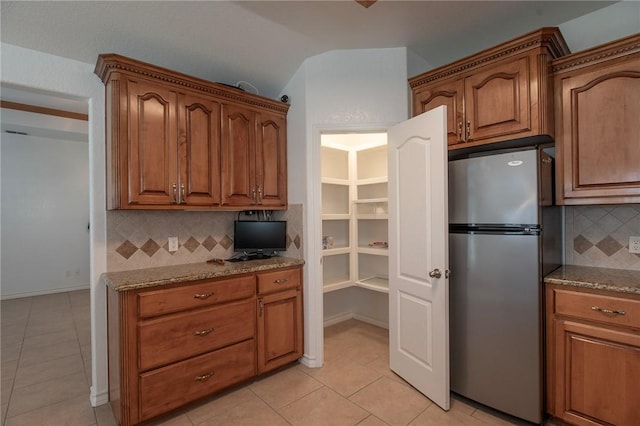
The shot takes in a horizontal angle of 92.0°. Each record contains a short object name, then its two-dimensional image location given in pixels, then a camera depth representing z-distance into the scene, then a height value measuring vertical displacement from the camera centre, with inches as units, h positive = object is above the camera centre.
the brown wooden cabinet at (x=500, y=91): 75.7 +32.2
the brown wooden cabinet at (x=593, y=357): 64.3 -32.7
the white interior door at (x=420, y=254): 80.5 -12.3
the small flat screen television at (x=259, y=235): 111.0 -8.2
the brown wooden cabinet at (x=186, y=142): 82.9 +21.9
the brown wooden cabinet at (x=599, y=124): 70.9 +20.6
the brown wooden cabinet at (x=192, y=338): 74.1 -34.3
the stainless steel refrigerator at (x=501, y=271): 73.1 -15.4
